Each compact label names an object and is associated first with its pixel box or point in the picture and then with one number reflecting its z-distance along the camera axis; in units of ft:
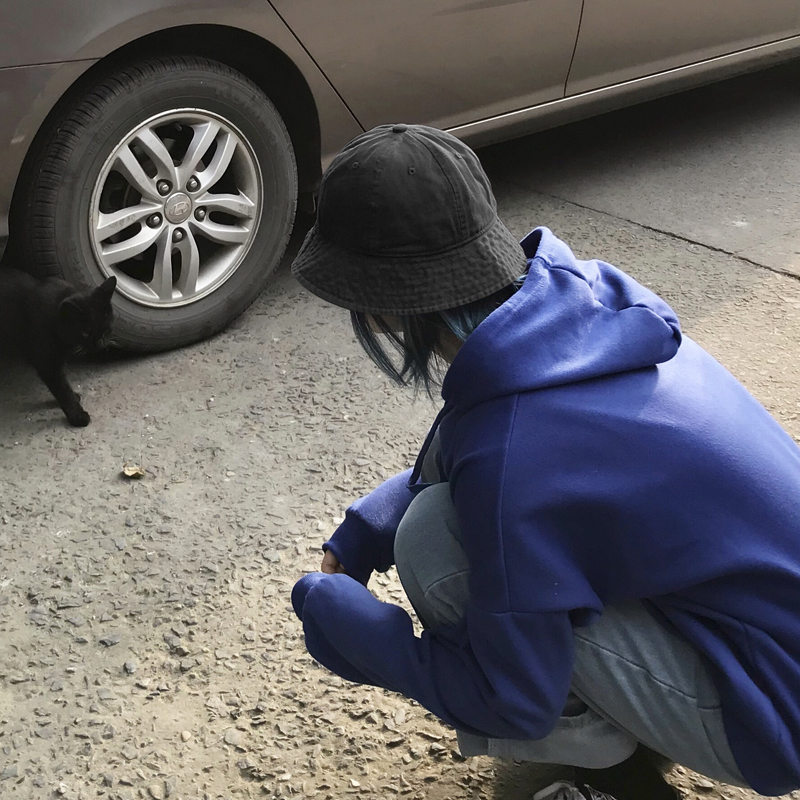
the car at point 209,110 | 9.01
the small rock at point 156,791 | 6.01
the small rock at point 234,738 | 6.35
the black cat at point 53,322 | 9.41
